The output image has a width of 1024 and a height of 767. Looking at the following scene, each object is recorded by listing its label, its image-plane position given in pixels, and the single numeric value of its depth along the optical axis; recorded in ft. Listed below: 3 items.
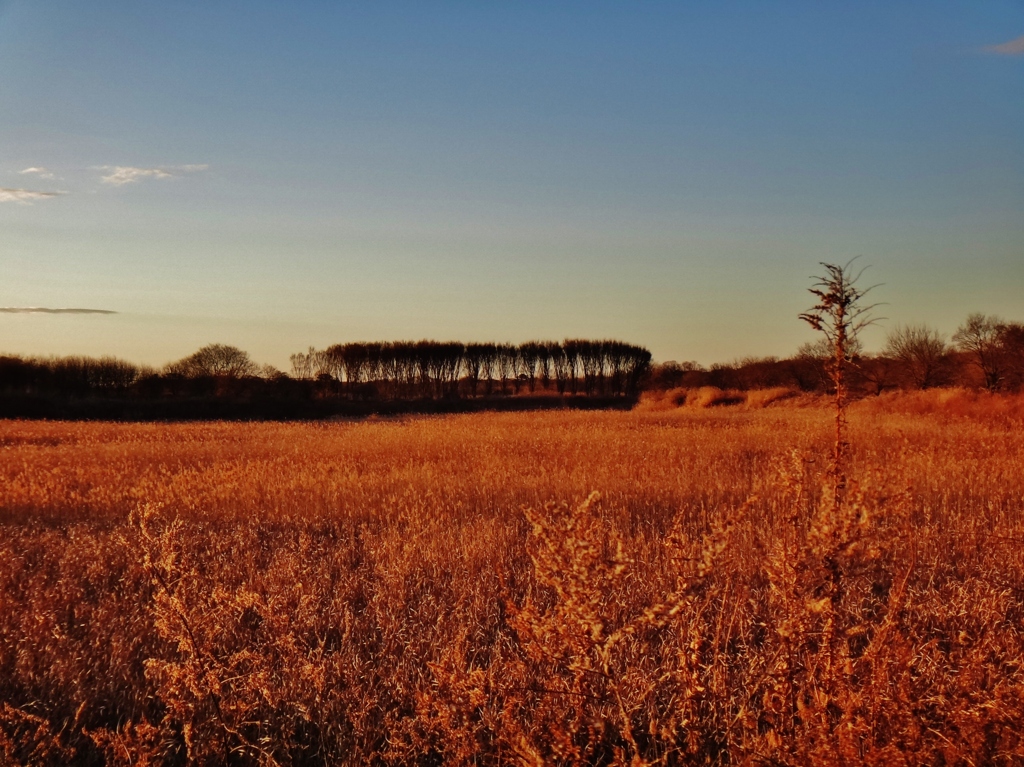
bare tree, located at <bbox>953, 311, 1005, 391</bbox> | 128.26
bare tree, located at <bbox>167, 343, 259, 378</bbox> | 195.00
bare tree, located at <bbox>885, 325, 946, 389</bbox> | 149.69
